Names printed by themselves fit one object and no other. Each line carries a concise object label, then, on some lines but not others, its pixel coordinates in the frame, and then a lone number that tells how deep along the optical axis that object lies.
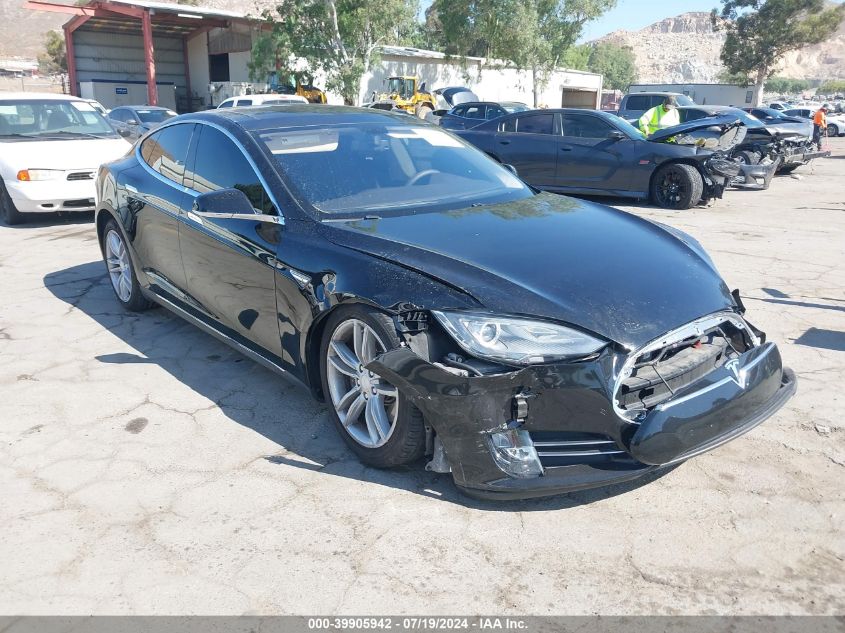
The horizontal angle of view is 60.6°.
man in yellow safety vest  12.34
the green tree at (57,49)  63.69
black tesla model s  2.77
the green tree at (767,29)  50.69
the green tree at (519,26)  36.19
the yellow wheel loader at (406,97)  30.20
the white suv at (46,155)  8.87
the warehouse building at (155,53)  35.59
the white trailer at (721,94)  47.41
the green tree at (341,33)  28.33
